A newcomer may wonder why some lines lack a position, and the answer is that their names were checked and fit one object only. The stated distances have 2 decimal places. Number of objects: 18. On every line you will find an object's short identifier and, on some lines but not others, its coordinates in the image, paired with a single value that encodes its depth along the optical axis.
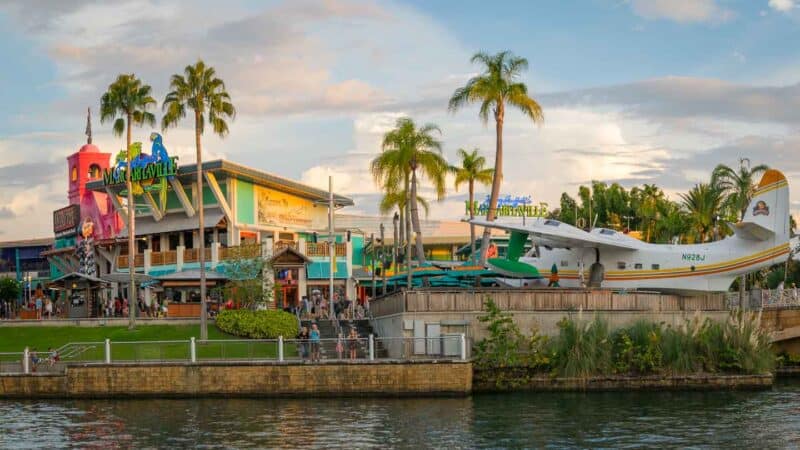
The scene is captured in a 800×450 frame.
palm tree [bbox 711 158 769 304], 61.91
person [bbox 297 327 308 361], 39.03
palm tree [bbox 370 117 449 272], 55.12
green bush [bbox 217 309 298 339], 49.06
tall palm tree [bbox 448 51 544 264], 53.81
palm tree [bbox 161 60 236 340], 48.88
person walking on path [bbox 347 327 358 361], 39.06
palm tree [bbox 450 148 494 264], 69.50
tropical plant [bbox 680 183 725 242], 63.31
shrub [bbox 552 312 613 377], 39.25
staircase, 39.34
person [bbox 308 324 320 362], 38.97
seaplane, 46.59
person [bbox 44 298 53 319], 59.26
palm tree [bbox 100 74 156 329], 52.47
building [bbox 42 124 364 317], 67.69
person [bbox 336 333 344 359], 38.94
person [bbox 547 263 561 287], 47.97
